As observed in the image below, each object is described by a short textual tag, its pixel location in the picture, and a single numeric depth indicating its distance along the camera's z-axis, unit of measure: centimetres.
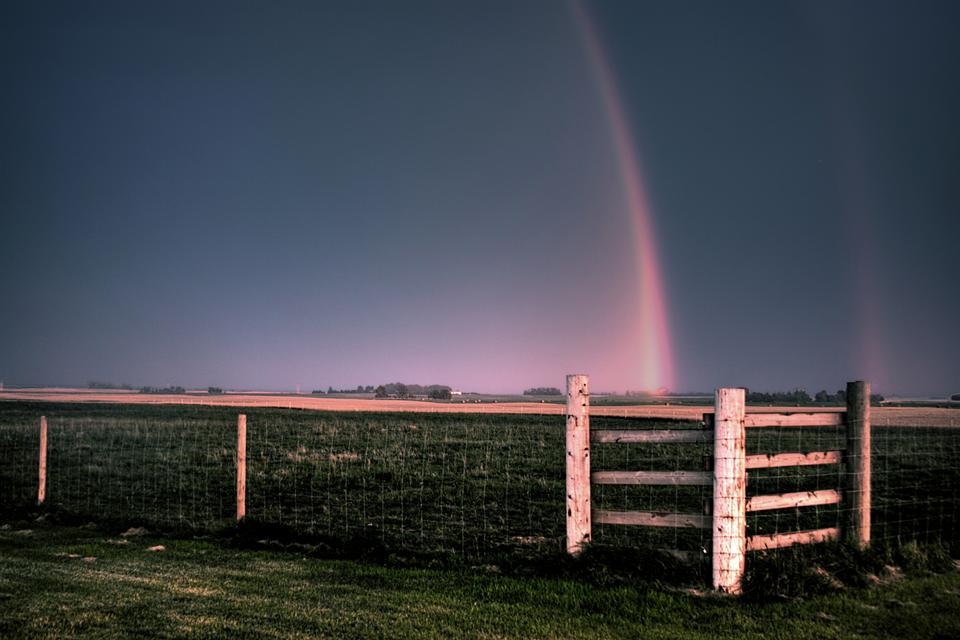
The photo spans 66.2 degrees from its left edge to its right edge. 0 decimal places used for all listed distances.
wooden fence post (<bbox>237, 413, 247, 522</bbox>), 1209
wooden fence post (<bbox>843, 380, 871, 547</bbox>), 926
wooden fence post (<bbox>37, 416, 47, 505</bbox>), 1539
